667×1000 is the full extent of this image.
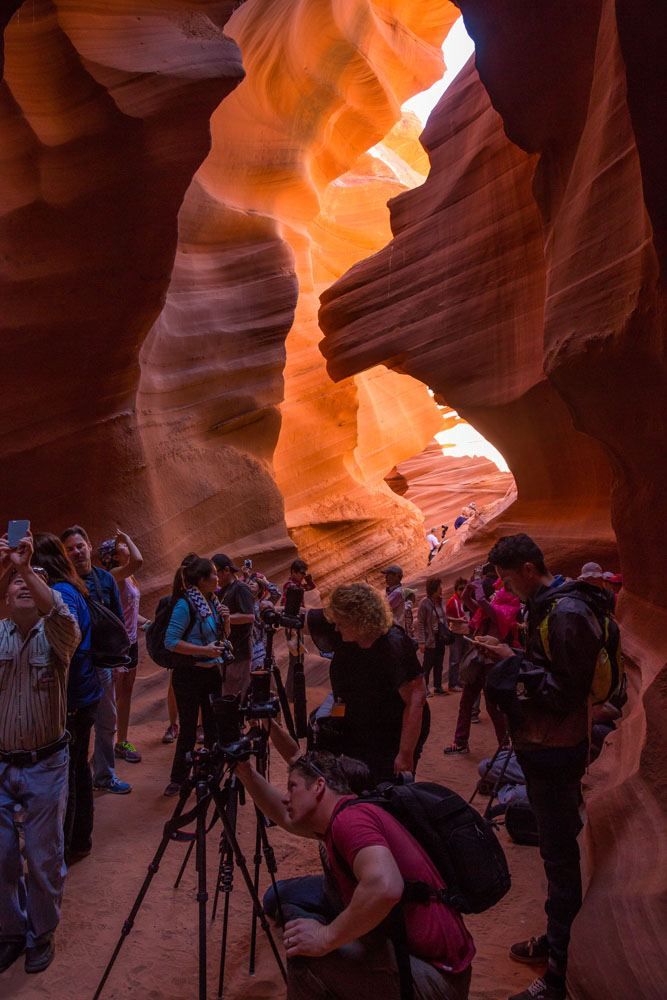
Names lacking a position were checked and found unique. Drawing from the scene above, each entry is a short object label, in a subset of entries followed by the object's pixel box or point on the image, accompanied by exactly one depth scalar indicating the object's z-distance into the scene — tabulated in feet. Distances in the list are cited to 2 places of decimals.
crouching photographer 6.73
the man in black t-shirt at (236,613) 19.81
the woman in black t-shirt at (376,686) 10.66
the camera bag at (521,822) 14.37
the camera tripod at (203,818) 8.60
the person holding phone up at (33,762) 10.57
